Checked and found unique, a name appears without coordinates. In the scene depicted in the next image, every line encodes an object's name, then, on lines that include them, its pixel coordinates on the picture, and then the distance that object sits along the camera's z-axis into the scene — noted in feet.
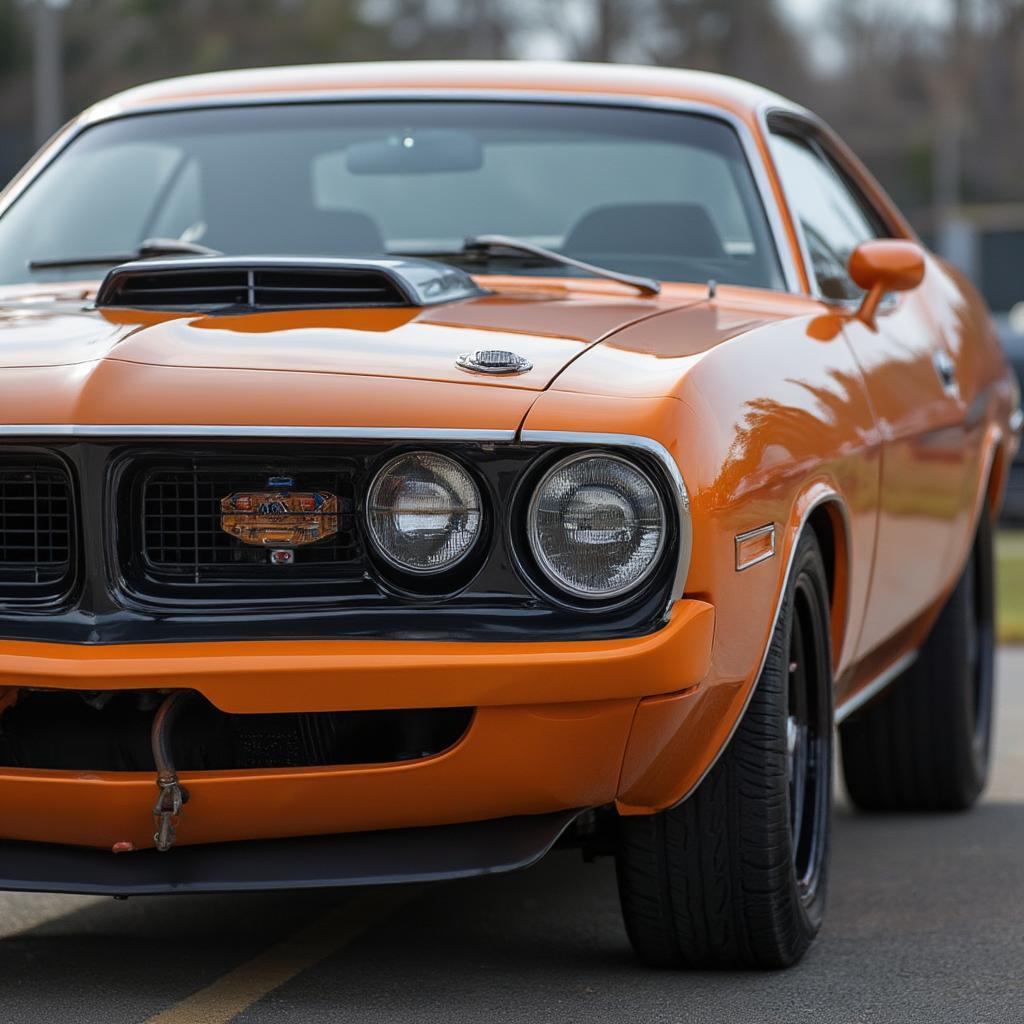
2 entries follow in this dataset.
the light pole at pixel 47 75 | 160.97
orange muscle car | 19.83
